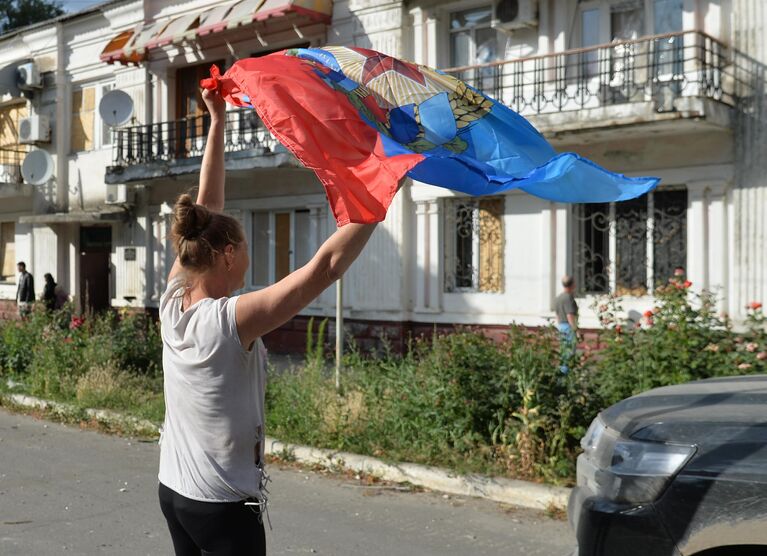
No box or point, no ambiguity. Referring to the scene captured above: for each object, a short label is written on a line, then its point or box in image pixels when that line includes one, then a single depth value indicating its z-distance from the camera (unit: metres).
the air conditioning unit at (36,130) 24.77
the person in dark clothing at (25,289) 22.14
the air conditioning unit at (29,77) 24.95
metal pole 9.31
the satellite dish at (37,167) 24.00
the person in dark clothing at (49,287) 22.16
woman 2.80
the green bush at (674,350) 7.13
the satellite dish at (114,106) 22.08
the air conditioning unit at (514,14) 15.69
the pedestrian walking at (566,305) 14.04
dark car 3.33
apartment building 13.98
